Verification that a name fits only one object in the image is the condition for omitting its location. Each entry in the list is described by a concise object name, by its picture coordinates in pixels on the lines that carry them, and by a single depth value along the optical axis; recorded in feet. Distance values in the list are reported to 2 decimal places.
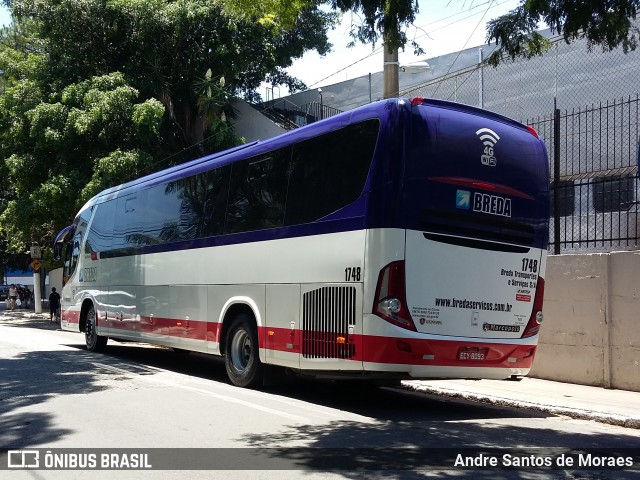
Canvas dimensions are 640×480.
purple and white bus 26.91
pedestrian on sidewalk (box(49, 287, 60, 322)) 97.76
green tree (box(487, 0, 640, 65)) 25.22
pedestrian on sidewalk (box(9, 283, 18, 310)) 137.59
